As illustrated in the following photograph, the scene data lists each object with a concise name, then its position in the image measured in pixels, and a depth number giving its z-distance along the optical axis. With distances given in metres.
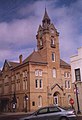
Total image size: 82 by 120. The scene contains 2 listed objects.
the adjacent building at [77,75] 15.35
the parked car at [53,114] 8.28
